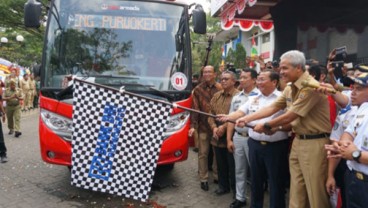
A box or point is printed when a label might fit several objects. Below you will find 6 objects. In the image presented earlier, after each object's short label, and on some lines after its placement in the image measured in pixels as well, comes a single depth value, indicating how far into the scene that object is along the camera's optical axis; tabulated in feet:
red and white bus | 16.28
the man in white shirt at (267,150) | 12.83
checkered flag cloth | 11.47
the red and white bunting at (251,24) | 31.76
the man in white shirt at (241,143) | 15.02
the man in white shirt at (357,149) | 8.41
